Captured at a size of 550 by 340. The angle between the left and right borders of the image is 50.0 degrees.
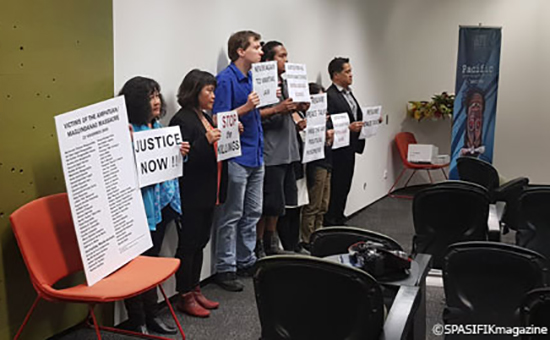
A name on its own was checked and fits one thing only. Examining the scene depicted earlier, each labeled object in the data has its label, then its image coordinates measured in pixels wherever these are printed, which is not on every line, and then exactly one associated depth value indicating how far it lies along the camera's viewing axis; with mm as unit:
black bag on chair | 2498
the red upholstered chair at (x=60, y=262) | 2650
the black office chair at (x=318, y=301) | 1968
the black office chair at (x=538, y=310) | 1995
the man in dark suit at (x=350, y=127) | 5723
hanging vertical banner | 7207
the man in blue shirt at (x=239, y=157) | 4262
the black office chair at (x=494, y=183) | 5137
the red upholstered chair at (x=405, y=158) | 8352
